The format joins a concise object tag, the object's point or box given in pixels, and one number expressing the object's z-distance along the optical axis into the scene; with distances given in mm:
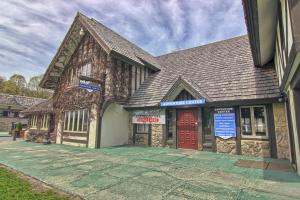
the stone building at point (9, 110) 35000
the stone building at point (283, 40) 3596
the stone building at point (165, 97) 8859
